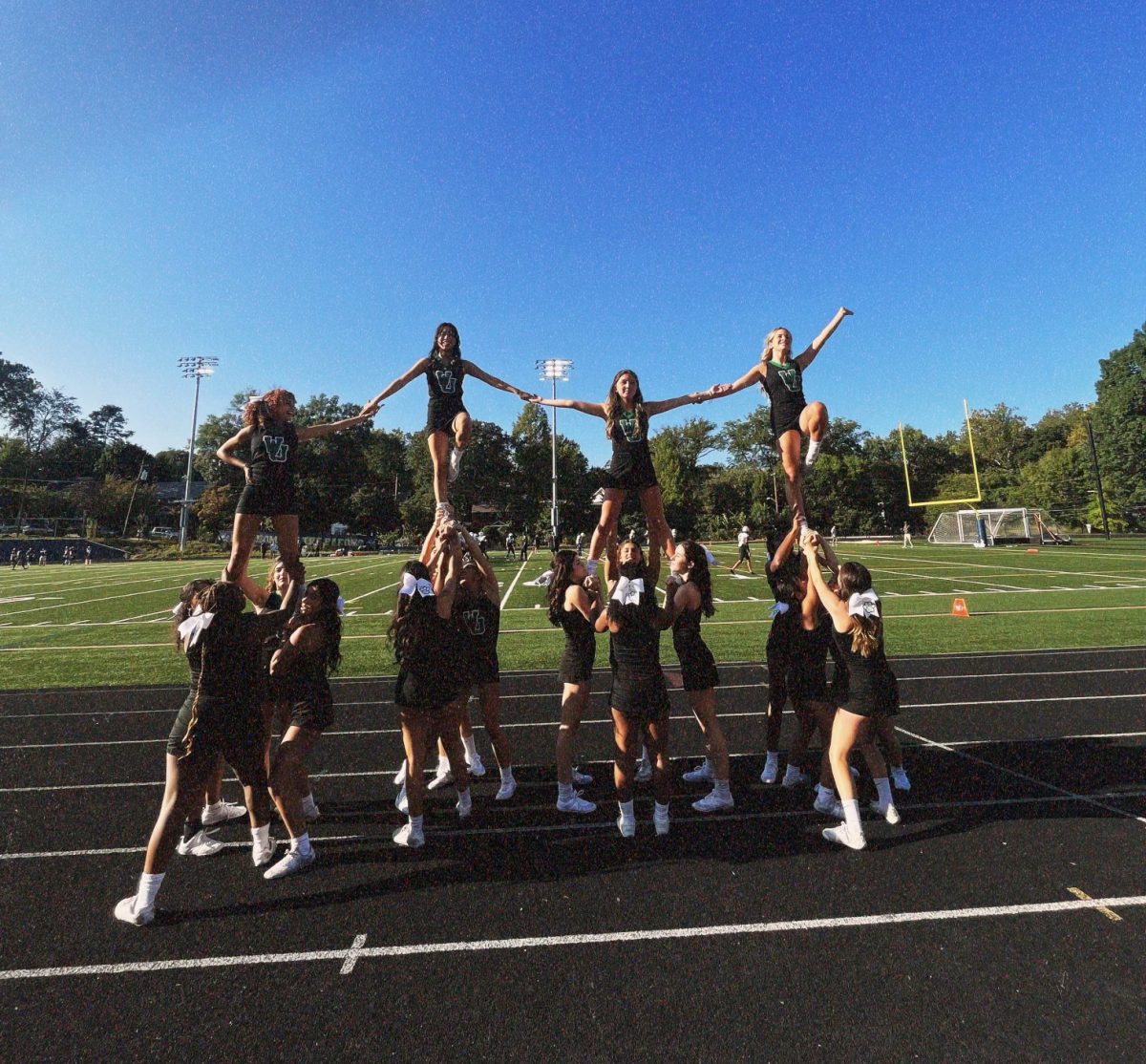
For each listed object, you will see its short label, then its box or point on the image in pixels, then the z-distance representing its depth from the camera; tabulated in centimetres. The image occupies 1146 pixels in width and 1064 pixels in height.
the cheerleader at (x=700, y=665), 525
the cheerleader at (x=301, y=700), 456
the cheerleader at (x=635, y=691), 474
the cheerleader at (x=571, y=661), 546
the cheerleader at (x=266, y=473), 550
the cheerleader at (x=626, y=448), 581
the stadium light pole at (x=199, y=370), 6244
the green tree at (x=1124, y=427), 5544
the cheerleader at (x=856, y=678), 473
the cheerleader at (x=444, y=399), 589
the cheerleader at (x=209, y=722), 401
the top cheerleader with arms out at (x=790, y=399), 570
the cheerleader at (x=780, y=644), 590
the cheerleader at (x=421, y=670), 478
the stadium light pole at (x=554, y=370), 4519
